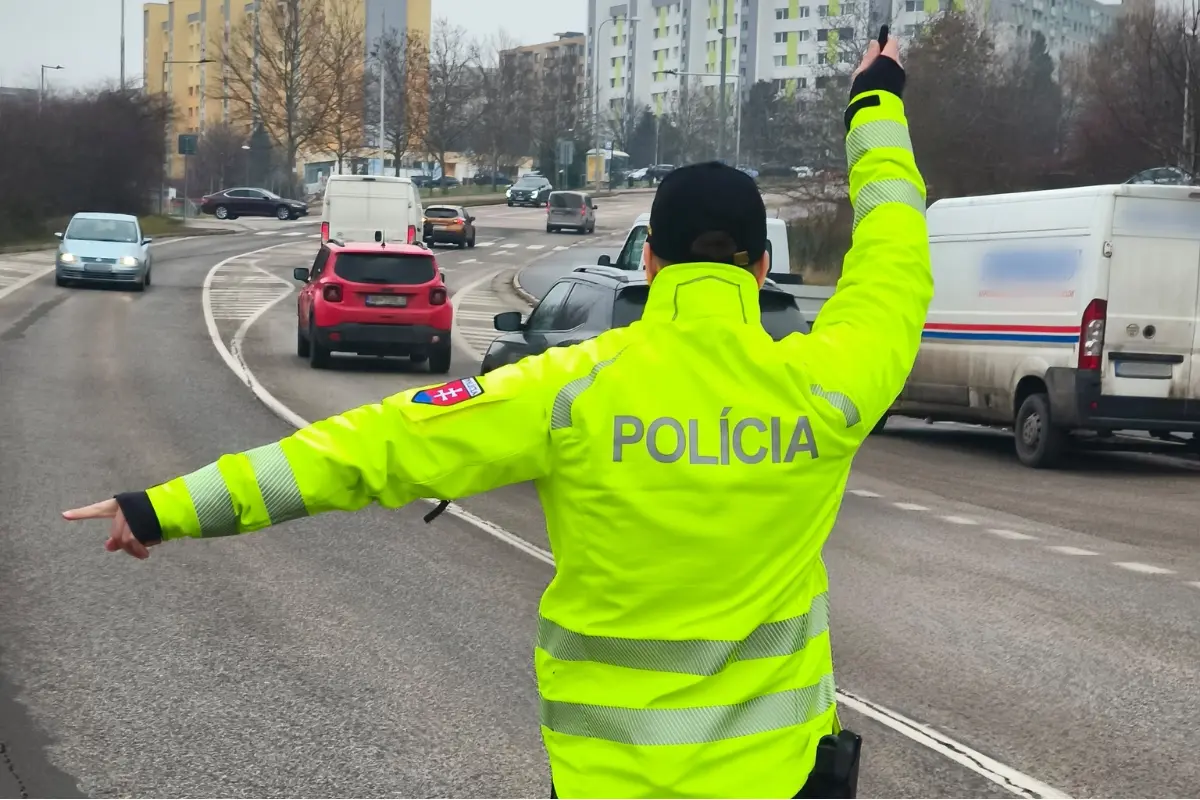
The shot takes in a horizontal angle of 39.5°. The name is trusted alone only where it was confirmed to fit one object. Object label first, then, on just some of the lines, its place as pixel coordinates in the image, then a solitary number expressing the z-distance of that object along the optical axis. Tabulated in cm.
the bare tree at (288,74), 9519
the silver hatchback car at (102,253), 3531
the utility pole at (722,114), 4359
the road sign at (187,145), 7372
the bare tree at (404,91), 9962
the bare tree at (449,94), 10406
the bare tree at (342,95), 9525
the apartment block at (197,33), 15475
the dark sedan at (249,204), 7956
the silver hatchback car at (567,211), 7050
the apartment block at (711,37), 12575
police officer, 252
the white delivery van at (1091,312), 1531
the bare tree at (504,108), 10981
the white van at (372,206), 4088
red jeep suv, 2278
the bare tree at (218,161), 9822
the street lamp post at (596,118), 10719
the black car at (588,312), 1188
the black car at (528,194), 9125
